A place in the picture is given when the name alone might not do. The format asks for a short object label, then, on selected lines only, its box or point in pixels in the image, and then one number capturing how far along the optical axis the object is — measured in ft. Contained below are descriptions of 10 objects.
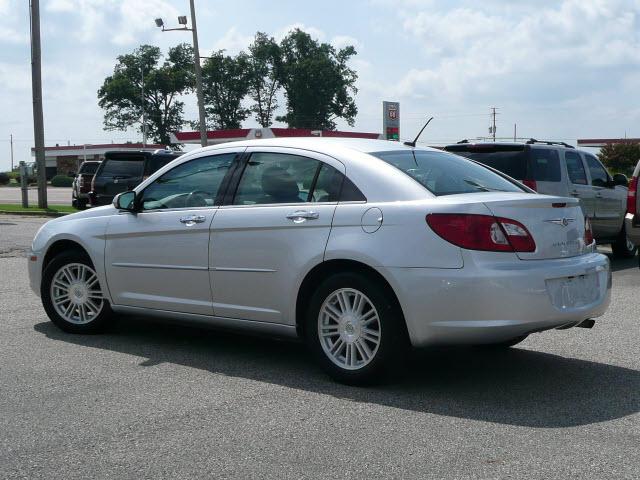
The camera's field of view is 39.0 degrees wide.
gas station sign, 87.40
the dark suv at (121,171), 69.67
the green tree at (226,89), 319.06
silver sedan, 17.88
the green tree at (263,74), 319.06
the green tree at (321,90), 302.86
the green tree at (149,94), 326.24
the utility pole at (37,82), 90.02
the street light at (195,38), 108.37
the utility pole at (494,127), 382.14
